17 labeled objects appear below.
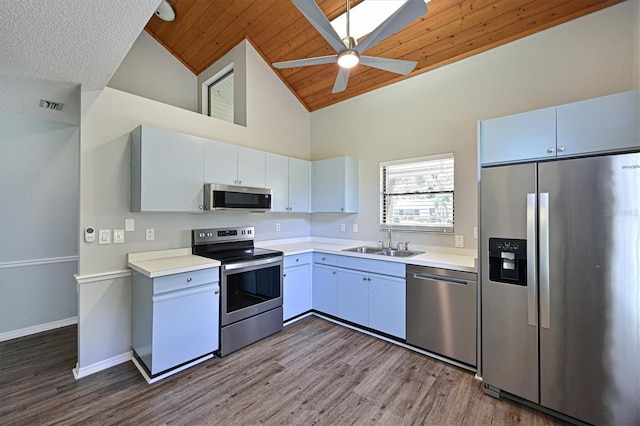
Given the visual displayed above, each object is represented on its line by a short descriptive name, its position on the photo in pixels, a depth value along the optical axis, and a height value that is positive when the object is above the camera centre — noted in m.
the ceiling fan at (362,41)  1.78 +1.33
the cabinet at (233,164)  2.89 +0.58
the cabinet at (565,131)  1.70 +0.59
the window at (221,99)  4.35 +1.92
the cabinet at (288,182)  3.56 +0.45
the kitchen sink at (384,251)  3.26 -0.46
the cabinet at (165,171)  2.44 +0.42
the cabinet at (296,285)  3.28 -0.89
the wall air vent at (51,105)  2.64 +1.10
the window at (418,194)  3.13 +0.26
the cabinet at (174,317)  2.23 -0.90
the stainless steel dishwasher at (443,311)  2.38 -0.90
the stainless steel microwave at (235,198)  2.82 +0.19
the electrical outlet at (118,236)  2.53 -0.20
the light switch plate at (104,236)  2.46 -0.20
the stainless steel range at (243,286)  2.66 -0.78
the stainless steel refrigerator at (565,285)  1.63 -0.47
